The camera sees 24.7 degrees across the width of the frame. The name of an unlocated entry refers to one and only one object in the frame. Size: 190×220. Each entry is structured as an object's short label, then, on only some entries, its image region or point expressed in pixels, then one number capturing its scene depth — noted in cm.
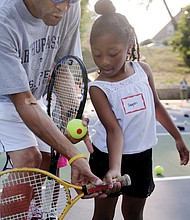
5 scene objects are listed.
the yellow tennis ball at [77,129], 199
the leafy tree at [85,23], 1608
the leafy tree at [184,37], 1891
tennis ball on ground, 443
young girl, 201
